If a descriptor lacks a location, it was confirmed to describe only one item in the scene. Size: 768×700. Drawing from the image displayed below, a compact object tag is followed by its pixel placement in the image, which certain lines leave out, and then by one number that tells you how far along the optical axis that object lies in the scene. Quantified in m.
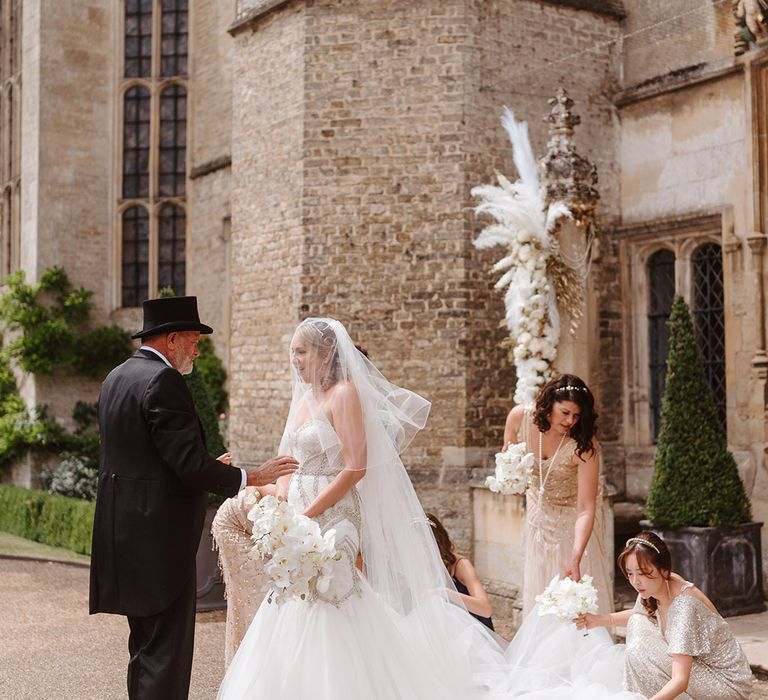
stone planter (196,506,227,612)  9.06
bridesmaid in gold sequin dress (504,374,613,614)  5.88
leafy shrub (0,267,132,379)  17.88
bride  4.72
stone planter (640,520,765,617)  8.48
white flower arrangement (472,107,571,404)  8.86
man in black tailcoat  4.43
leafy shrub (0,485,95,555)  13.86
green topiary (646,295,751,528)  8.61
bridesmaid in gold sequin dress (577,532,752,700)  4.51
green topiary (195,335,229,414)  16.34
